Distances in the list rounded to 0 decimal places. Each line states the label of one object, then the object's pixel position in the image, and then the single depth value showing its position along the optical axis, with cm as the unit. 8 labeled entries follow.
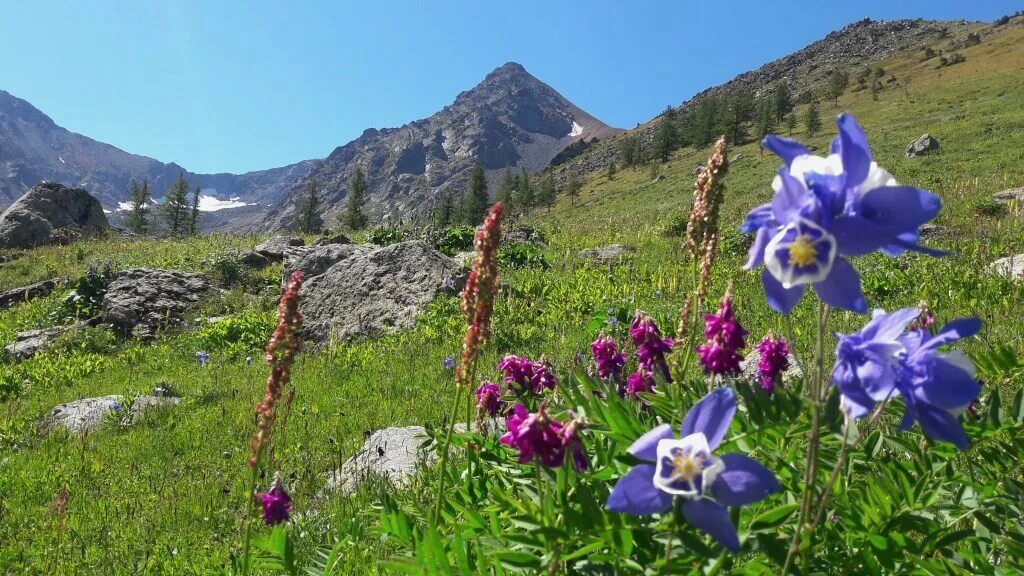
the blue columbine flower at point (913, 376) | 101
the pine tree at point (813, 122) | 5738
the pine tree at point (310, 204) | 6756
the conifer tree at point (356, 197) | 6211
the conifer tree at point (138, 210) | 6962
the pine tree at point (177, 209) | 7749
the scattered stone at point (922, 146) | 3067
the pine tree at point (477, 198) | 6844
